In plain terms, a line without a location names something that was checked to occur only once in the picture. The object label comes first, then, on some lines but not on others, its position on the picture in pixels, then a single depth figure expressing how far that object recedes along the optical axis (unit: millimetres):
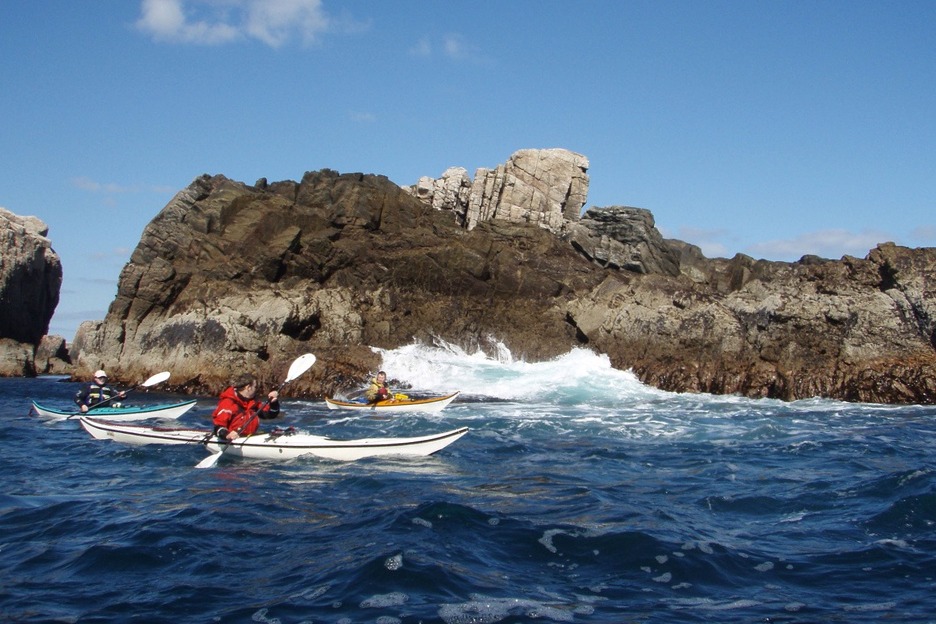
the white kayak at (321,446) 12523
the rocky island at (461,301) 25062
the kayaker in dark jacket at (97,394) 18656
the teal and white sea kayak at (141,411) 17750
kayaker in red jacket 13055
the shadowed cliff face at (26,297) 40031
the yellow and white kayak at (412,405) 19844
